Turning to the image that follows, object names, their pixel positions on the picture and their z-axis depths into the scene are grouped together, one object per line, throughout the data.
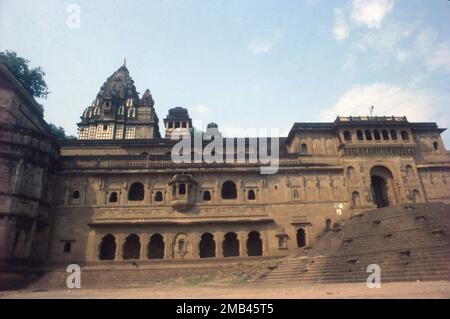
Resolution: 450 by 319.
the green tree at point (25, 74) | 34.50
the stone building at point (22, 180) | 20.22
